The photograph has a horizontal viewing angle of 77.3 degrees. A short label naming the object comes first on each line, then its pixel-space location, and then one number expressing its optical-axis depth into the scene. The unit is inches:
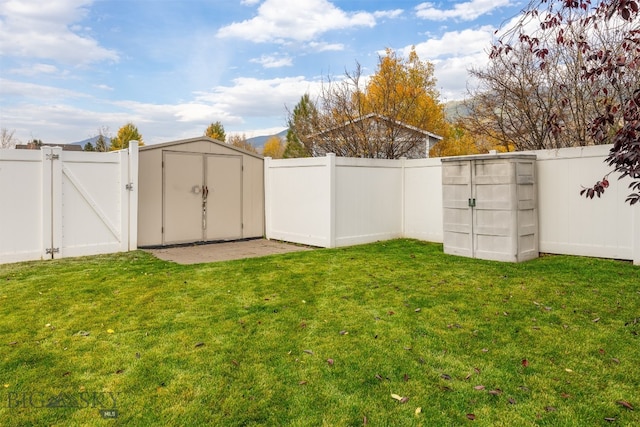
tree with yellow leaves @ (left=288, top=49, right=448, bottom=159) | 451.8
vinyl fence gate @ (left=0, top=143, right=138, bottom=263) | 255.0
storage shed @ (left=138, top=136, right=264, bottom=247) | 320.5
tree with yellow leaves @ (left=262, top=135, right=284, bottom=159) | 1572.1
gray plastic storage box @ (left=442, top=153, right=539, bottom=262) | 247.1
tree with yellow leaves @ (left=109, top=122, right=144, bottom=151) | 1202.6
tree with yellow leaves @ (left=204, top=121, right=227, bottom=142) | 1536.7
